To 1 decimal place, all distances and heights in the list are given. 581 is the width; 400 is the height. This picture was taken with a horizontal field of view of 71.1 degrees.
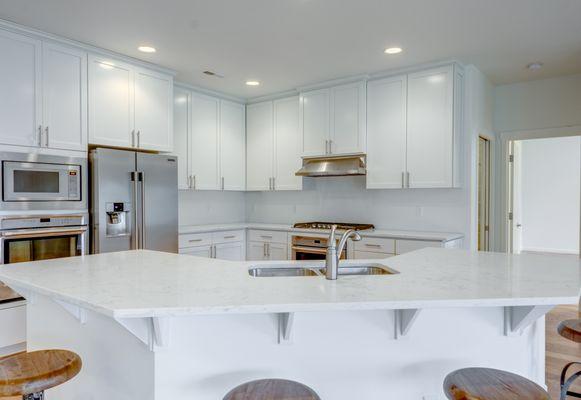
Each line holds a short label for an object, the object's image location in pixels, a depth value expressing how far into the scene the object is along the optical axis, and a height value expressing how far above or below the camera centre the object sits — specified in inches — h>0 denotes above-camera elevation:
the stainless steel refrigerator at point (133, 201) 133.6 -0.9
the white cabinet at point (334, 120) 173.3 +34.6
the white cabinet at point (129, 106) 139.1 +33.9
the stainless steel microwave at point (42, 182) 117.1 +5.2
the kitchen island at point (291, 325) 56.2 -21.1
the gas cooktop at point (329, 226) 175.4 -12.4
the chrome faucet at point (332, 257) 67.7 -10.0
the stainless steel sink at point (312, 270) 81.5 -14.8
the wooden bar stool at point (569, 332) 77.9 -26.8
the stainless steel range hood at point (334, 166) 172.1 +14.0
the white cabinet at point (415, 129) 153.3 +26.9
